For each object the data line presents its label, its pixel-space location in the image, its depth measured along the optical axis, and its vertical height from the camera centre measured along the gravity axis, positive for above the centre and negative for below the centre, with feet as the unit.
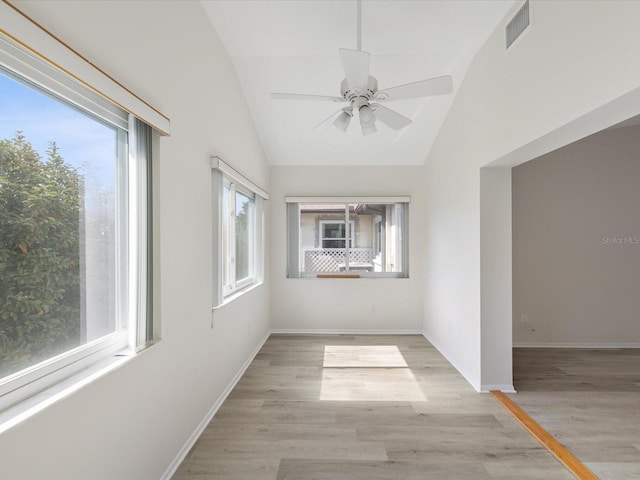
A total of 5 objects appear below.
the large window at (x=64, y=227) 3.43 +0.21
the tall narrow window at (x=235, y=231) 8.68 +0.36
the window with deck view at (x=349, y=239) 16.15 +0.08
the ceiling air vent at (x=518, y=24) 7.16 +4.93
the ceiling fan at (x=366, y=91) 6.14 +3.16
